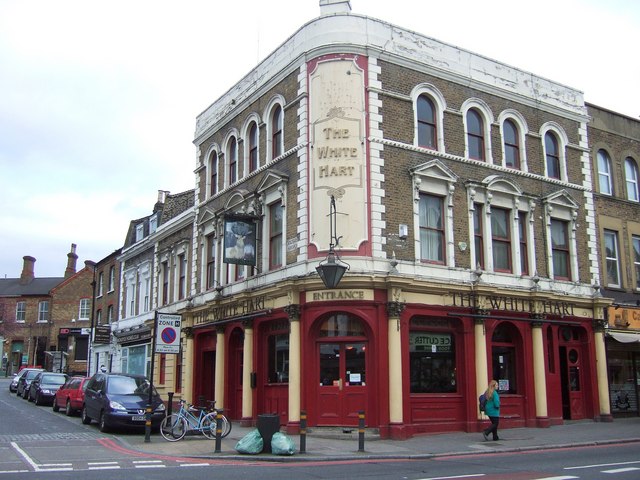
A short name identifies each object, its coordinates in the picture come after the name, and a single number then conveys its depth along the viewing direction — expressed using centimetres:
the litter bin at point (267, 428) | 1474
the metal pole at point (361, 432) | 1469
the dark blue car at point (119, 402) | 1898
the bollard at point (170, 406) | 1869
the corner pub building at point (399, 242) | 1870
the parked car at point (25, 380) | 3506
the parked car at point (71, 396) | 2486
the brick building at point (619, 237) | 2450
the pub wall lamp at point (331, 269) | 1670
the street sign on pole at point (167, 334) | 1831
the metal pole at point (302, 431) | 1453
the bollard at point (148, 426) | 1678
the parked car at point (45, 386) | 3061
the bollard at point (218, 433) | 1491
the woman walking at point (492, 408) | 1742
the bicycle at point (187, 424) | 1722
